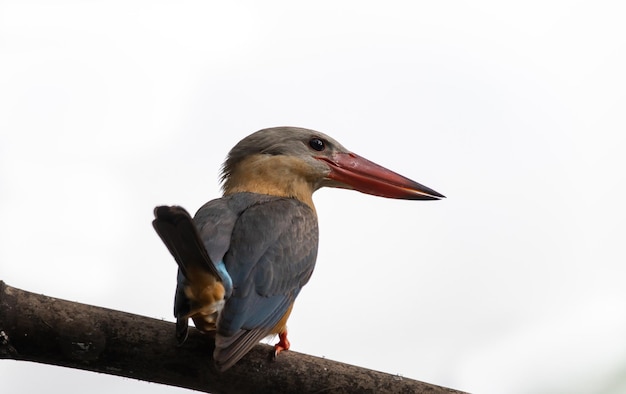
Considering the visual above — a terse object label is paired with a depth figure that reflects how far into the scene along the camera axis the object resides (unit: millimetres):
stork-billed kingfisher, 6617
